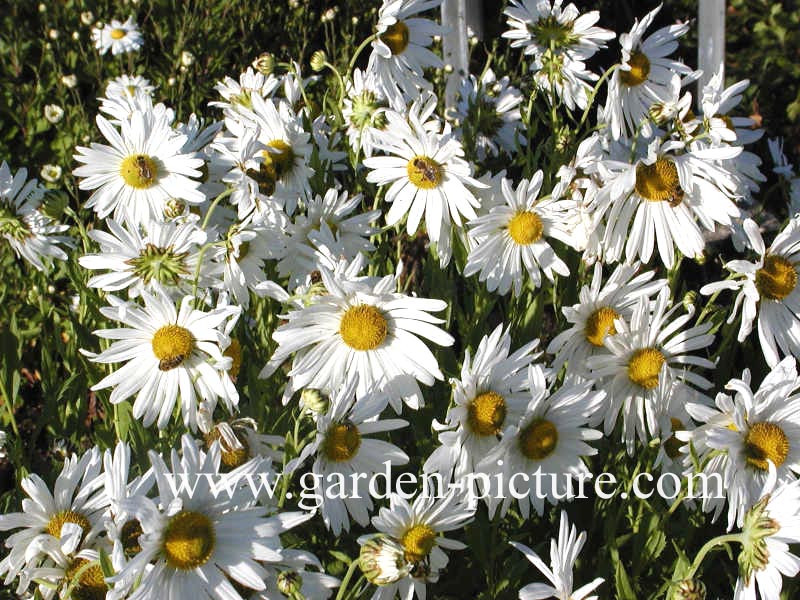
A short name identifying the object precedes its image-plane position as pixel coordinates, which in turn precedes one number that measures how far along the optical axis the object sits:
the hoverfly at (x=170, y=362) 0.42
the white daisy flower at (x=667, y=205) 0.47
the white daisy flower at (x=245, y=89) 0.58
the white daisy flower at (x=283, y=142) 0.52
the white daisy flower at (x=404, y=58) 0.56
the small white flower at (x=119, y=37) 0.95
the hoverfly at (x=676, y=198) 0.48
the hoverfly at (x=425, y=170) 0.48
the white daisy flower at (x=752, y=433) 0.40
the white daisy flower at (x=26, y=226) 0.52
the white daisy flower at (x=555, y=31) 0.55
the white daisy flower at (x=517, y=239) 0.49
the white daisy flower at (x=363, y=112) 0.55
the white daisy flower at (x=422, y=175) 0.48
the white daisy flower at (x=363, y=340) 0.42
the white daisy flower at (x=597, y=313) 0.46
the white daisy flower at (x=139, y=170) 0.49
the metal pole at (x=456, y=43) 0.85
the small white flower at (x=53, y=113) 0.78
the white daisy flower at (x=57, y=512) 0.37
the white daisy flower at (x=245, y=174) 0.46
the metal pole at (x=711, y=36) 0.91
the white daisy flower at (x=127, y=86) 0.72
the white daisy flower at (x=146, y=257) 0.44
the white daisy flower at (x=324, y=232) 0.48
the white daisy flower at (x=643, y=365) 0.44
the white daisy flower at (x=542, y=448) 0.40
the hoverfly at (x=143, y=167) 0.49
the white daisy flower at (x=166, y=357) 0.41
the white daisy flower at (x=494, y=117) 0.65
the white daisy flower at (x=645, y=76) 0.56
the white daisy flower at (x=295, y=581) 0.33
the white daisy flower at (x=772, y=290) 0.44
